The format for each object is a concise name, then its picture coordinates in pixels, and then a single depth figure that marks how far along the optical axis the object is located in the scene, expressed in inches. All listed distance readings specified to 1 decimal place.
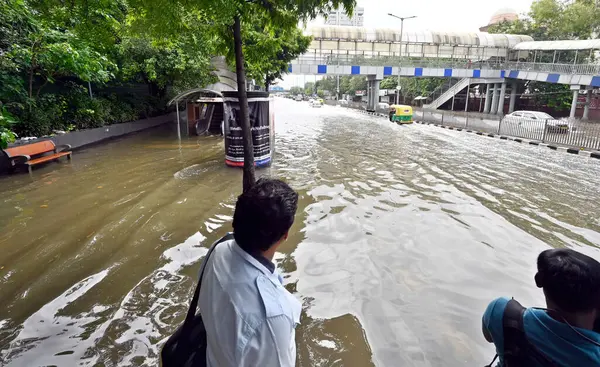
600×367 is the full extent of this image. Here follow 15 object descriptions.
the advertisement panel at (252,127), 402.0
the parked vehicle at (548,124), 688.4
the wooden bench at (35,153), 374.6
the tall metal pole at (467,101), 1737.5
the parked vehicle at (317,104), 2216.0
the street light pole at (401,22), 1452.1
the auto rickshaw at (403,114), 1093.8
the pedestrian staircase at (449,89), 1650.6
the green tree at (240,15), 177.2
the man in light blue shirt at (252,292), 53.1
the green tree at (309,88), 5438.0
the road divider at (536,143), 583.4
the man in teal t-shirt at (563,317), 59.7
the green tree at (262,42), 243.6
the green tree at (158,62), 646.5
